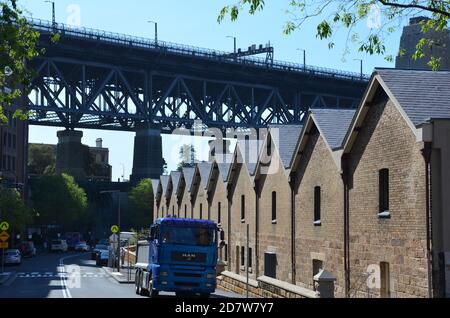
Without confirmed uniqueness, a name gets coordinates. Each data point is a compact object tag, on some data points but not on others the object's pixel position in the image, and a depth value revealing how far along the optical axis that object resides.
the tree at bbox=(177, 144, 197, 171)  155.50
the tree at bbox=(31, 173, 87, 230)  108.06
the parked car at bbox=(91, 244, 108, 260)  74.92
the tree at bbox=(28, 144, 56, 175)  165.12
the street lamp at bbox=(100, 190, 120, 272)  57.12
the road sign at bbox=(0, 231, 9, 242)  46.98
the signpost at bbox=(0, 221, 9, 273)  46.95
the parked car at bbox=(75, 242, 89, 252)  107.69
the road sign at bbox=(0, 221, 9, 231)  47.76
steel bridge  101.69
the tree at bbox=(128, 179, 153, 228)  112.69
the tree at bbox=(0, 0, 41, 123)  22.50
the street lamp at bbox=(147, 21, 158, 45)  105.22
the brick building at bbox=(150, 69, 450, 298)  22.25
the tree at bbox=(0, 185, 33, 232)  76.06
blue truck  28.80
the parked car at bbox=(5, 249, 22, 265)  66.44
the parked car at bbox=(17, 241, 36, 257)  86.31
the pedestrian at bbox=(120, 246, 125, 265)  66.88
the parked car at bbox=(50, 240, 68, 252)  100.88
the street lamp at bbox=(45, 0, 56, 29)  95.44
